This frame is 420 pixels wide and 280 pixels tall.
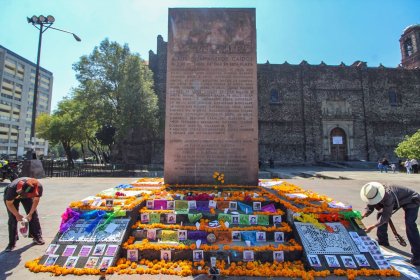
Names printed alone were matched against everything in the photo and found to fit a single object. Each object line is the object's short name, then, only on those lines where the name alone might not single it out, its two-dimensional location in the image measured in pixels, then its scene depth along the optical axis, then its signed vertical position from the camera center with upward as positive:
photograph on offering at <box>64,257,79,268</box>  3.54 -1.62
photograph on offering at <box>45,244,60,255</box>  3.75 -1.51
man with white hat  3.78 -0.72
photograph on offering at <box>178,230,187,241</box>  4.15 -1.38
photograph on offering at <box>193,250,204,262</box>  3.76 -1.56
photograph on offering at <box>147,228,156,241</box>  4.22 -1.39
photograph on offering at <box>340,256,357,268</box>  3.54 -1.56
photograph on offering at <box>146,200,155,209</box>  5.00 -1.01
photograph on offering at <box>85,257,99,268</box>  3.52 -1.60
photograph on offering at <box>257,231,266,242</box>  4.22 -1.40
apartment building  56.09 +13.58
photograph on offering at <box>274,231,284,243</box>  4.22 -1.40
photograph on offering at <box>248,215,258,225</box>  4.54 -1.19
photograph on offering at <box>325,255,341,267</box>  3.54 -1.55
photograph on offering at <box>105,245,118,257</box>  3.69 -1.49
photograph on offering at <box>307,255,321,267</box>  3.53 -1.54
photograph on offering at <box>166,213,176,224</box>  4.57 -1.19
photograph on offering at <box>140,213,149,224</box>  4.62 -1.22
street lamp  11.26 +6.34
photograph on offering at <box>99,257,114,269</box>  3.48 -1.59
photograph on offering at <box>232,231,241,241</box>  4.19 -1.39
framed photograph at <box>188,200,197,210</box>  4.98 -1.00
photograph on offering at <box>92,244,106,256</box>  3.72 -1.50
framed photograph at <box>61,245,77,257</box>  3.73 -1.52
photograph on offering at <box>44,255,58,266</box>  3.58 -1.60
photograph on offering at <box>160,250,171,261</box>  3.80 -1.58
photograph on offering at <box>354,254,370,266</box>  3.56 -1.55
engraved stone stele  6.58 +1.72
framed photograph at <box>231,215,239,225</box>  4.54 -1.19
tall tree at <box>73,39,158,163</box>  20.77 +6.02
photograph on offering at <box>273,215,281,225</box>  4.61 -1.21
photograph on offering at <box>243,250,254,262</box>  3.77 -1.57
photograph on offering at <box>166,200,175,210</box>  4.95 -0.99
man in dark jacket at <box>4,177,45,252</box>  4.04 -0.84
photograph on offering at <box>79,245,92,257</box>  3.71 -1.51
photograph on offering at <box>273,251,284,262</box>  3.79 -1.58
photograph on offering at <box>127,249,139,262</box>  3.79 -1.58
